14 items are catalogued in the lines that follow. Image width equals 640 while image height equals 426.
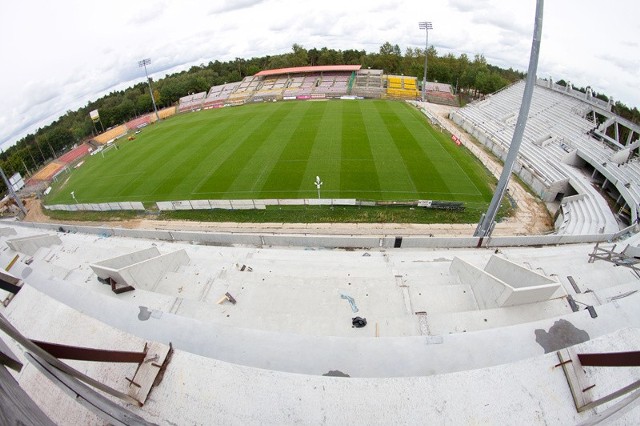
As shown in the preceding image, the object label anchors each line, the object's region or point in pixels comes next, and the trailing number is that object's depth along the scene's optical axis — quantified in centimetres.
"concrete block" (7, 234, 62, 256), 1320
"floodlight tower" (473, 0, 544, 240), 1159
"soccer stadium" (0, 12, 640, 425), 343
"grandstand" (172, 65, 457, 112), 6047
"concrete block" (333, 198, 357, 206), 2419
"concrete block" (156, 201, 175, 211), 2694
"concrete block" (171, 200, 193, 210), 2633
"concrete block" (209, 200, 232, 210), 2545
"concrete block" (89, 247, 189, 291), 891
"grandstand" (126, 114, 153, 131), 6150
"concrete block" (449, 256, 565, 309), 750
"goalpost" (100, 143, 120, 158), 4931
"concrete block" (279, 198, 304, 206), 2534
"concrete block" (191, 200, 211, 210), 2589
